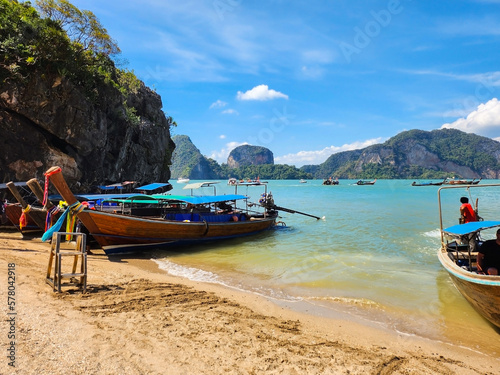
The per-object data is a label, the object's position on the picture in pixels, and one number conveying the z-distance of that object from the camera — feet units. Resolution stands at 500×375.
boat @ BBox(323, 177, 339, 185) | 331.57
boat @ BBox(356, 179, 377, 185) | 317.22
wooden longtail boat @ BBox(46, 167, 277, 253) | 35.14
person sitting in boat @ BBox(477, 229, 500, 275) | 18.33
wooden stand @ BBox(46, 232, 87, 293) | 19.29
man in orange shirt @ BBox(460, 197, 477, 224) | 28.68
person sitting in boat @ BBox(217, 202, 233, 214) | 58.18
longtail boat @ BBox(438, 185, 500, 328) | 16.16
